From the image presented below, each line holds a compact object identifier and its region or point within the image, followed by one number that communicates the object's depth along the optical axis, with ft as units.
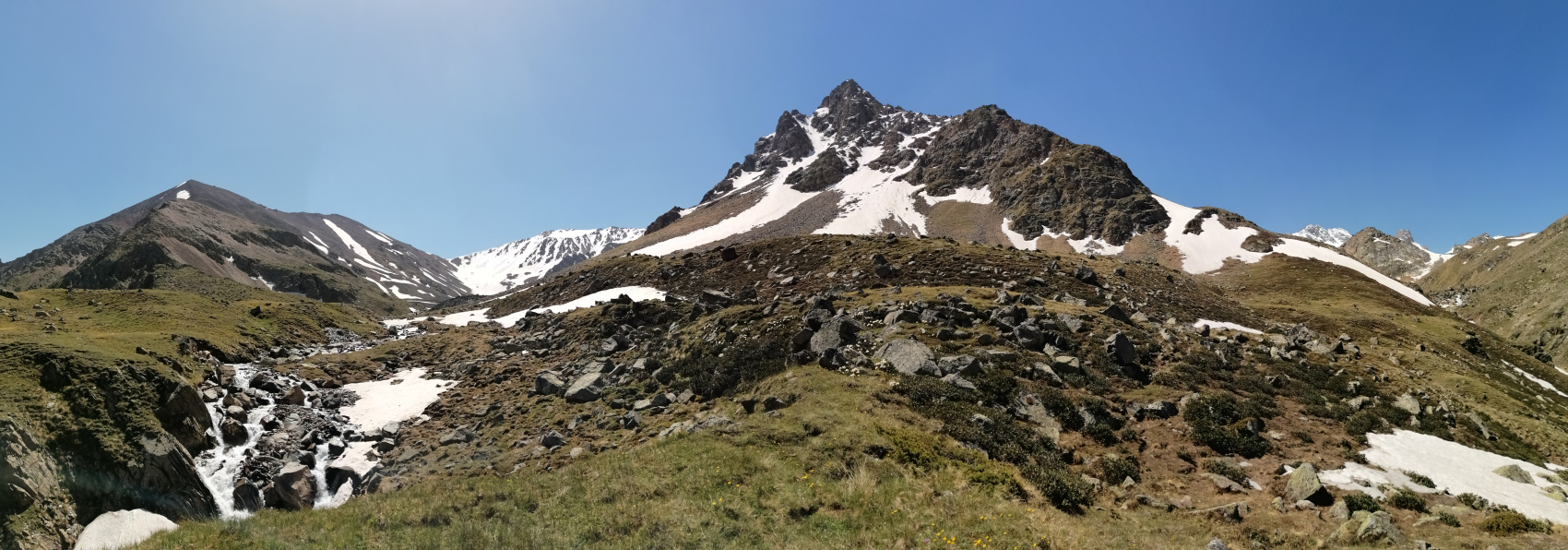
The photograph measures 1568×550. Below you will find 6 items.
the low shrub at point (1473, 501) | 47.55
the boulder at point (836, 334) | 78.43
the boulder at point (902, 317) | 88.22
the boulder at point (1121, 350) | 78.89
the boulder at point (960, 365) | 69.46
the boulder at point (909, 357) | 70.41
